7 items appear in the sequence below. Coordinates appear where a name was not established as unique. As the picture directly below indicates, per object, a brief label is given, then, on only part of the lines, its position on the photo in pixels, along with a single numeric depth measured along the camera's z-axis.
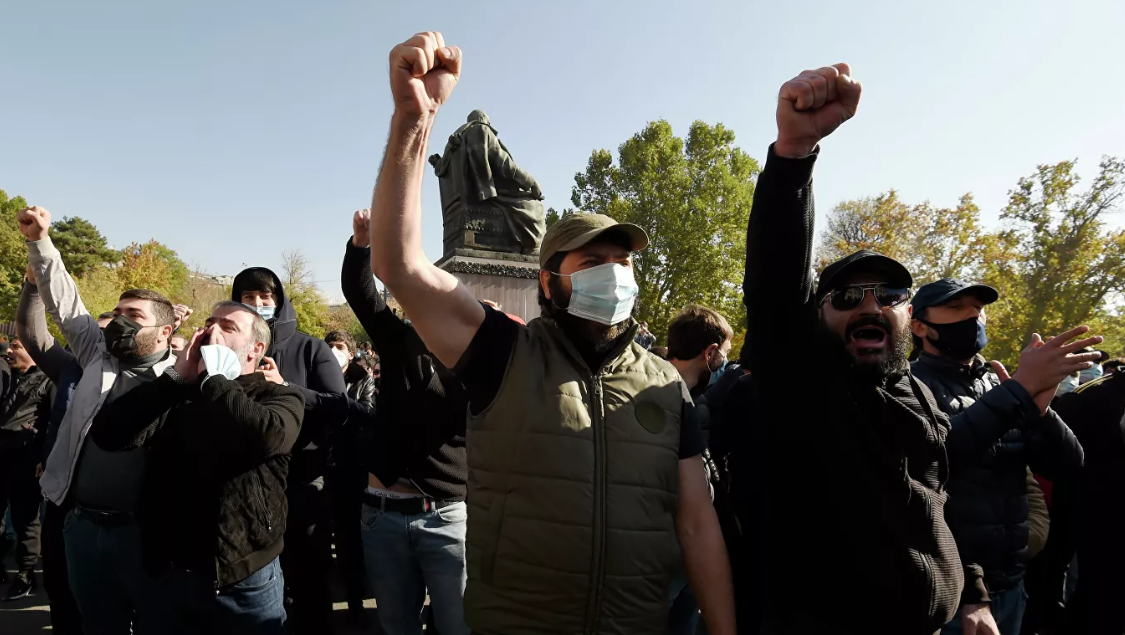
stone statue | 9.82
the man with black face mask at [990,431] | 2.07
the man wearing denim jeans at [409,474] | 2.63
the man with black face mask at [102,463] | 2.48
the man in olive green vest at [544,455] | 1.43
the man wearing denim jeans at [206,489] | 2.34
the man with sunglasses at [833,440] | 1.33
